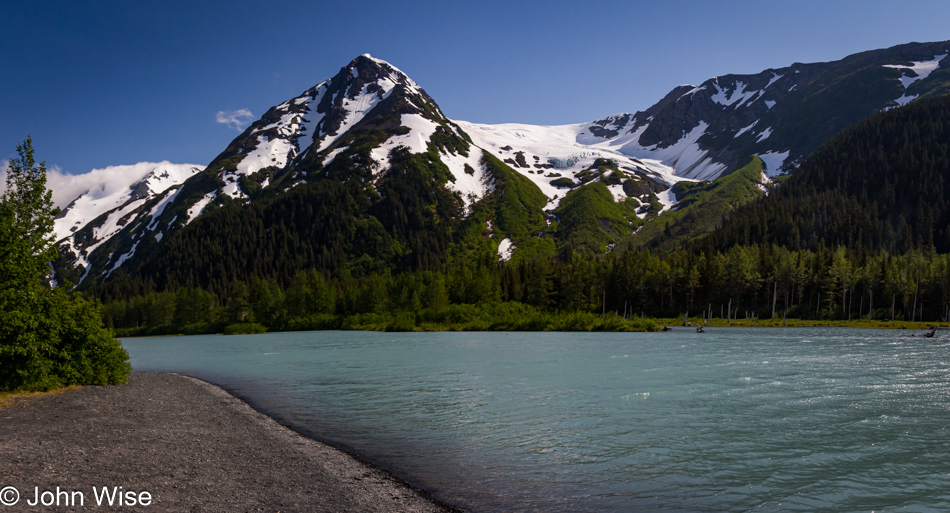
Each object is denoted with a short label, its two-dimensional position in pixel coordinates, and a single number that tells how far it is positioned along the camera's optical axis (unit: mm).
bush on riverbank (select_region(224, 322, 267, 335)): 126750
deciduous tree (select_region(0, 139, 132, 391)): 24531
